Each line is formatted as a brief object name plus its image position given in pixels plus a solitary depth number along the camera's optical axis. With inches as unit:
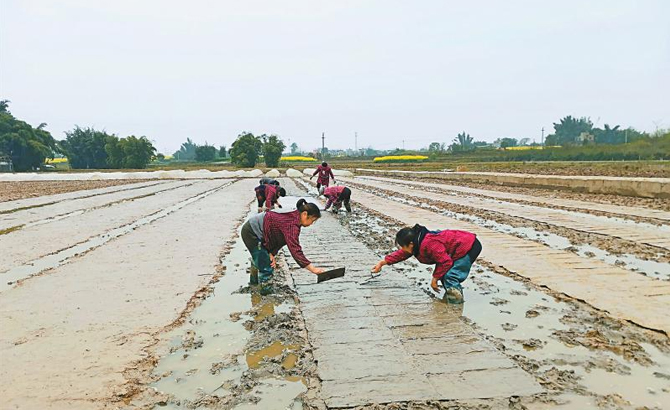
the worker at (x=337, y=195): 485.7
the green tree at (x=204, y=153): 3511.3
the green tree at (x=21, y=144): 2055.9
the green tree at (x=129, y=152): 2541.8
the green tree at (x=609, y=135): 3317.9
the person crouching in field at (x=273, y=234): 197.3
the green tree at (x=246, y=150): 2600.9
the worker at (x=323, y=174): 626.4
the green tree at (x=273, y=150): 2561.5
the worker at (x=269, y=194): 422.0
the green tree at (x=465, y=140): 4074.3
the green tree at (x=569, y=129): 3627.0
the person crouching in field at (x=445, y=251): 192.1
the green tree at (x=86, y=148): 2687.0
